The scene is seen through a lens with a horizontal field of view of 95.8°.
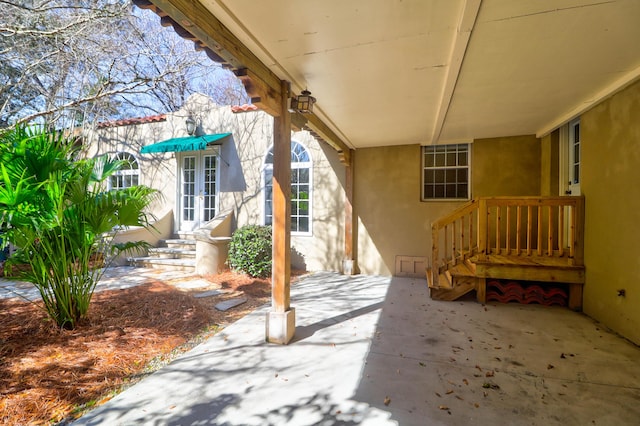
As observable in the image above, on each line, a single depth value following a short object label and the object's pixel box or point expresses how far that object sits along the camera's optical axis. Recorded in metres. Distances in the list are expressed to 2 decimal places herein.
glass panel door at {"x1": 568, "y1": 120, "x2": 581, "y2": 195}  4.34
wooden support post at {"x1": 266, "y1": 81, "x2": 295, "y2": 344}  3.00
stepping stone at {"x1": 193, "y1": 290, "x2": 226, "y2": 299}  4.46
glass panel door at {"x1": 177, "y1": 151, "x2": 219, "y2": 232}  7.43
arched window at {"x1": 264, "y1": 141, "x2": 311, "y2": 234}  6.60
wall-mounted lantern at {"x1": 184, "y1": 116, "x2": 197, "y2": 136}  7.22
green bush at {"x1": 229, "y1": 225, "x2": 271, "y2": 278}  5.55
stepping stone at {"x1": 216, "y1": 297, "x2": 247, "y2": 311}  3.99
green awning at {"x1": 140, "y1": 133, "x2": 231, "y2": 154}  6.68
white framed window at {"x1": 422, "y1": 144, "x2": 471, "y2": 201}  5.72
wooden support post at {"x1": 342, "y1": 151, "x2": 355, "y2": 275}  6.07
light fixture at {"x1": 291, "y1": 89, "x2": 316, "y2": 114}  3.11
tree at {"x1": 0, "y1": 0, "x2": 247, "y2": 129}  5.43
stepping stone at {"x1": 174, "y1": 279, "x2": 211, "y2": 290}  4.91
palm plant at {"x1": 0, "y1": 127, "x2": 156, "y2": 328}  2.69
